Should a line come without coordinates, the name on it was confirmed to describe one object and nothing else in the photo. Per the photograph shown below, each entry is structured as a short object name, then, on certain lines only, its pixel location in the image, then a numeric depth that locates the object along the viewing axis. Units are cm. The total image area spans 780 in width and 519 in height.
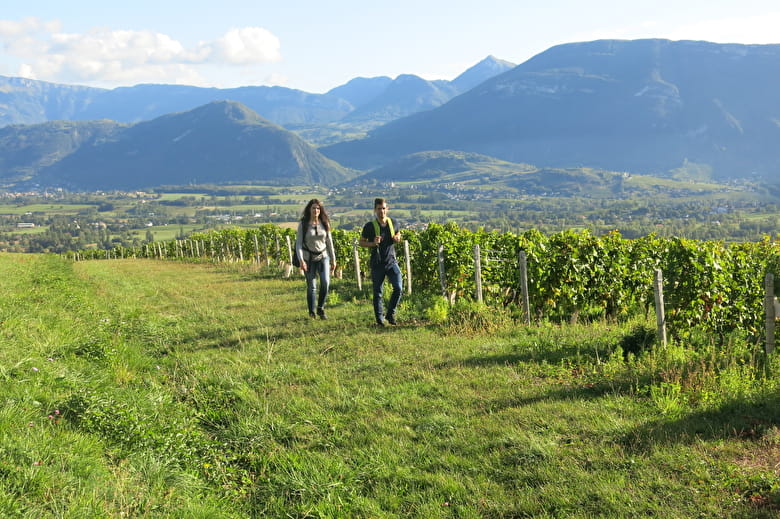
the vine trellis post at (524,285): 1054
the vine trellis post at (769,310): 670
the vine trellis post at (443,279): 1383
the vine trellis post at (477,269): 1244
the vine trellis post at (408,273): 1489
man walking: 1022
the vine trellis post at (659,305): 799
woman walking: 1076
